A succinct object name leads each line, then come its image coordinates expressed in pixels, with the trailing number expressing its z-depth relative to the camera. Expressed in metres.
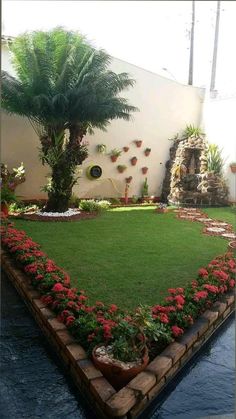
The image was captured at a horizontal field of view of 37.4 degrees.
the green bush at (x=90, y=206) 9.09
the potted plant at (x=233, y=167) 10.77
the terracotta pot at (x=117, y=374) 2.37
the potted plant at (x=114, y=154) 10.73
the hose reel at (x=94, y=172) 10.45
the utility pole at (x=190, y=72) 9.74
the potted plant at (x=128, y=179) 11.17
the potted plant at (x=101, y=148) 10.49
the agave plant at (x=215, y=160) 10.96
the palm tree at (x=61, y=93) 7.75
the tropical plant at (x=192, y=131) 11.70
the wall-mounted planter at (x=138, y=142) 11.23
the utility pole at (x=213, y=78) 10.16
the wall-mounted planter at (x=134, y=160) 11.20
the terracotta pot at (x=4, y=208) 7.63
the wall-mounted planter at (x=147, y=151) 11.50
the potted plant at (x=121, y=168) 10.92
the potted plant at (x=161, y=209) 9.38
